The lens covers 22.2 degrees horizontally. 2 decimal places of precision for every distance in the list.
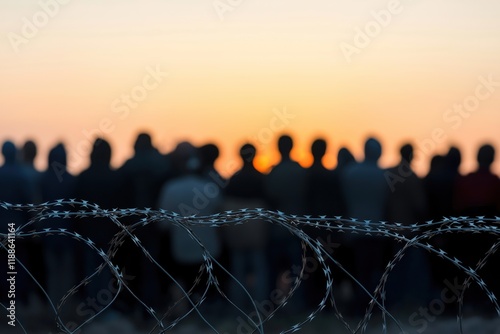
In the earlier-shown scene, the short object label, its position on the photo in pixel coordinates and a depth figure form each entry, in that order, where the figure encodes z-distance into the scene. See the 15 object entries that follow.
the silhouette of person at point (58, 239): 11.50
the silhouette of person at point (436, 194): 11.64
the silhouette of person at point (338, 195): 11.34
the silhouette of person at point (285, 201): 11.23
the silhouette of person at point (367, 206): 11.37
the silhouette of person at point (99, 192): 11.30
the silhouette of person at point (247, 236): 11.27
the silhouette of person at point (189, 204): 11.05
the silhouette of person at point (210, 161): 11.33
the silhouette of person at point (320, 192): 11.29
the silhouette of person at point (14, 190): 11.57
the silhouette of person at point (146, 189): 11.30
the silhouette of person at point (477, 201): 11.66
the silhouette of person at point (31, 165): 11.65
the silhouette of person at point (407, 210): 11.55
